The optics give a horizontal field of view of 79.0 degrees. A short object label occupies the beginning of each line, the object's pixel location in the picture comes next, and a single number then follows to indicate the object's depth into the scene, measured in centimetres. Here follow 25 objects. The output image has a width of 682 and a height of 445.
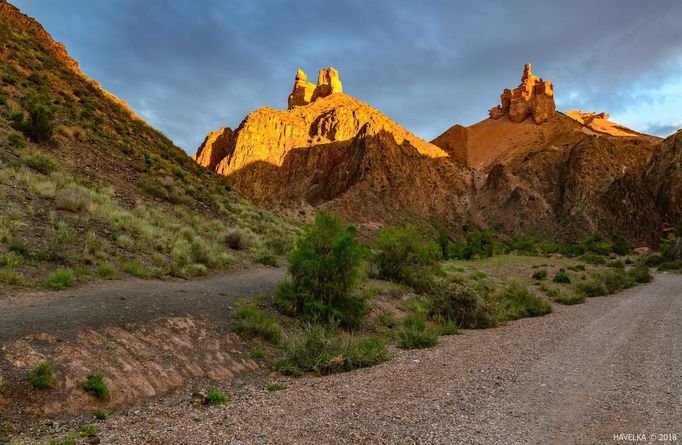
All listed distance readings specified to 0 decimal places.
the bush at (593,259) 3968
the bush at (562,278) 2491
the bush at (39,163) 1711
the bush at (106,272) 1122
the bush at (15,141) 1834
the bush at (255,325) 988
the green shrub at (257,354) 901
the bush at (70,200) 1462
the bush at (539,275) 2667
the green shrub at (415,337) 1062
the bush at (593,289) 2084
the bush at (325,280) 1203
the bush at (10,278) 913
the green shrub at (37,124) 2023
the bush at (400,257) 1981
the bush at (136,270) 1234
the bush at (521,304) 1531
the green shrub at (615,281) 2228
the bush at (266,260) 1976
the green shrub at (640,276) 2605
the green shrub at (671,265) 3438
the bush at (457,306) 1370
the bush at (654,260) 3925
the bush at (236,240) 2066
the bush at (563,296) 1842
